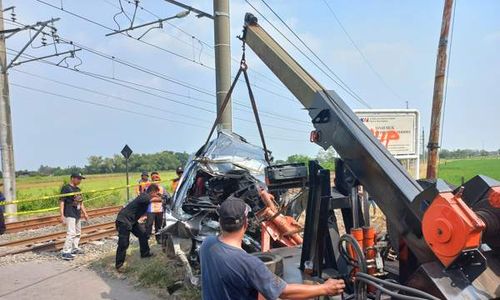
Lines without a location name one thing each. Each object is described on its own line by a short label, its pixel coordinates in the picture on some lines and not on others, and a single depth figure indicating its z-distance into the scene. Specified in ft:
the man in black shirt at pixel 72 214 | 32.65
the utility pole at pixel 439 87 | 29.78
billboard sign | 35.60
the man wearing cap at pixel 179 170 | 41.77
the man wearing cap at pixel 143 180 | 43.51
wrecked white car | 19.58
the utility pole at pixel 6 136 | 51.60
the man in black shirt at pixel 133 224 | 28.04
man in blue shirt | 8.93
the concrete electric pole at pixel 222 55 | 30.83
